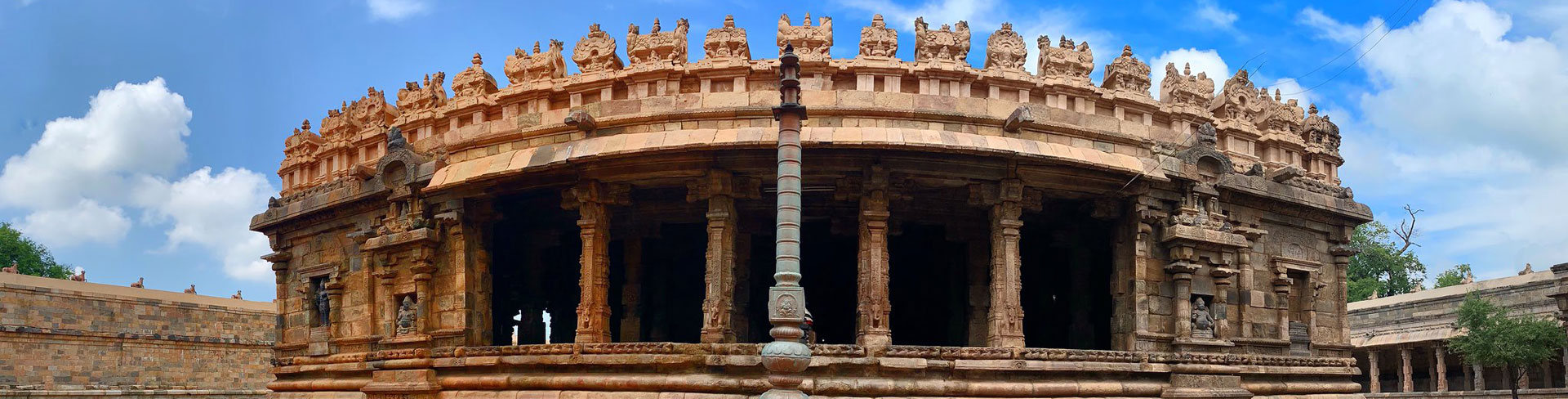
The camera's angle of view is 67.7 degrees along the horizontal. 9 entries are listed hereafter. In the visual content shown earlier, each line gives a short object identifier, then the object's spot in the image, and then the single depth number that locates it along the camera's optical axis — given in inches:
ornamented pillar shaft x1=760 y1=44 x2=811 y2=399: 369.4
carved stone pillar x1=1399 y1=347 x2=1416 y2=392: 1270.9
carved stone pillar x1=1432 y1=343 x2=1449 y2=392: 1233.5
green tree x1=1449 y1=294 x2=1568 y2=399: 1054.4
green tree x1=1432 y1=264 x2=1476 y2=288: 1723.7
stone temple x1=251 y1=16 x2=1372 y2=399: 495.8
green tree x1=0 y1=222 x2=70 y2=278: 1914.4
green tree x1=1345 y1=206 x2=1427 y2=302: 1879.9
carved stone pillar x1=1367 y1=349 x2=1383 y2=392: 1302.9
